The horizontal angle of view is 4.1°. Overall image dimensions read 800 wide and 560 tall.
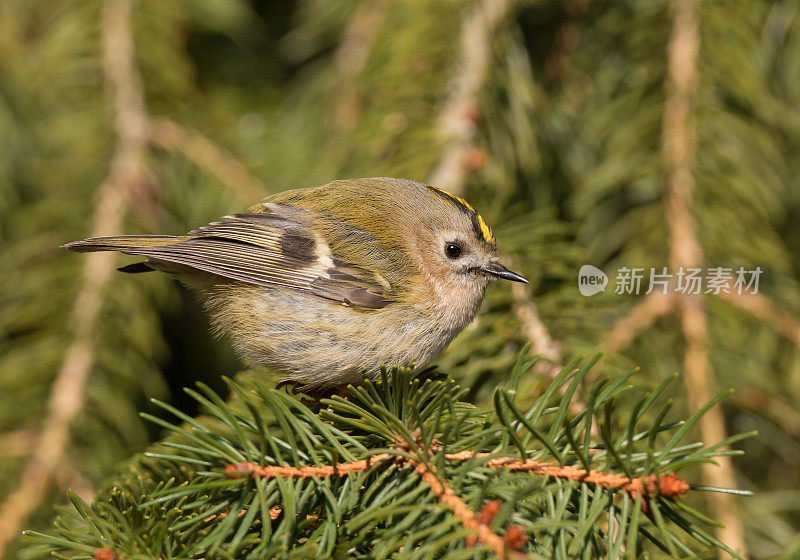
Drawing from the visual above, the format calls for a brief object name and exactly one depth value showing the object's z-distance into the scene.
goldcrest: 2.40
